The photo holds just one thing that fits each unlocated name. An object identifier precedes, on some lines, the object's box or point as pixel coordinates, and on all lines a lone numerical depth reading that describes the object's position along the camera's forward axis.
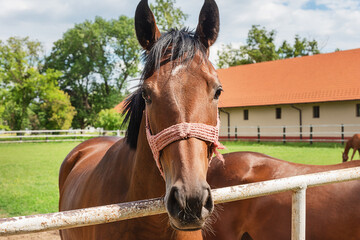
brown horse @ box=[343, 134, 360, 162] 12.38
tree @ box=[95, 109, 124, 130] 32.59
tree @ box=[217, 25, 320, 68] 39.31
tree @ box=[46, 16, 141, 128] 48.06
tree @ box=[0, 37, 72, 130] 38.59
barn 22.47
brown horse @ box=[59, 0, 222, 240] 1.33
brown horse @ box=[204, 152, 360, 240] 3.01
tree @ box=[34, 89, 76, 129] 38.41
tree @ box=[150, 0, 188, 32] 28.77
